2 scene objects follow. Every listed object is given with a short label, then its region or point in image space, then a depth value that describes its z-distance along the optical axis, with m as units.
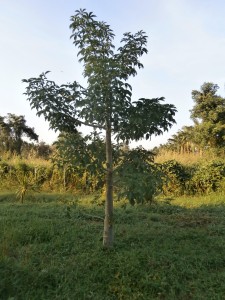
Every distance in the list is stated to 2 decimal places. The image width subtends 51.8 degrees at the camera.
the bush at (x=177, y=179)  6.74
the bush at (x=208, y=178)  6.49
